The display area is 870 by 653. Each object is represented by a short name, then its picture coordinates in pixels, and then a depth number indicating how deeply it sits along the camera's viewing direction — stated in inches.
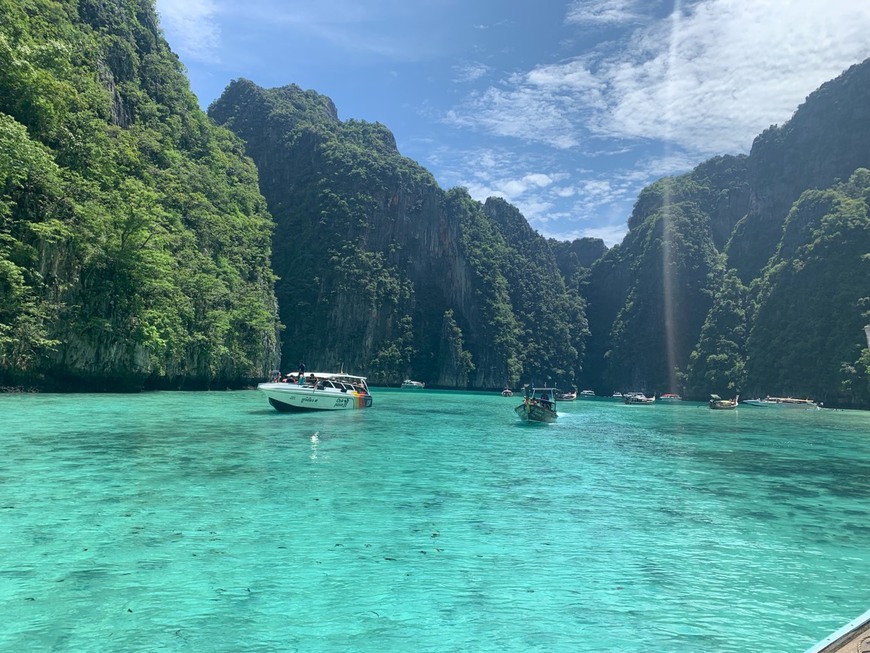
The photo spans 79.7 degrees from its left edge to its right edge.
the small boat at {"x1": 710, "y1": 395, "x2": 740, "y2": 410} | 2534.4
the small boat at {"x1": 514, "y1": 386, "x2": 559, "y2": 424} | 1334.9
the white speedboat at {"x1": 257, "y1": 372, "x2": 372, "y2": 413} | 1167.0
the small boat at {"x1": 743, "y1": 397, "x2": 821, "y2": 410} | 2598.4
